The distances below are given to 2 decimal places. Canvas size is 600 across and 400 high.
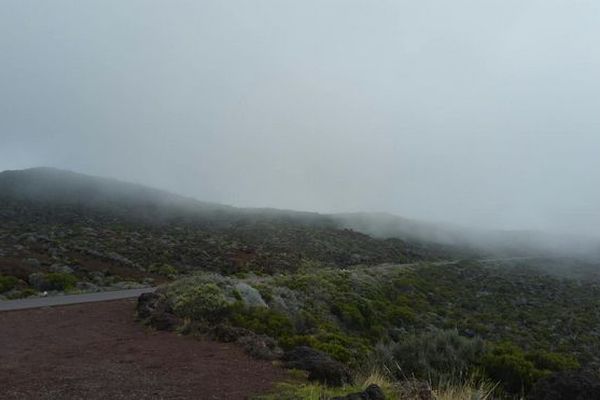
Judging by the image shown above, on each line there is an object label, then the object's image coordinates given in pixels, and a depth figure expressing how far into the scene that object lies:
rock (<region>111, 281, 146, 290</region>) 27.27
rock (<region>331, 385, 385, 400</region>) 6.60
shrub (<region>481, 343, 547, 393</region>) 12.53
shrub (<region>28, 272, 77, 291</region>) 25.11
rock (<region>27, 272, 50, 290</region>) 25.08
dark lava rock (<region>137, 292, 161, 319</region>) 15.94
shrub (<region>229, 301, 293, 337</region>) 14.25
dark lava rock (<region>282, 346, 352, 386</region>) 9.07
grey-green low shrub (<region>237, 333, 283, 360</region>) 10.99
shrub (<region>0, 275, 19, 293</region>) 23.40
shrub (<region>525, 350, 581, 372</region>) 15.27
